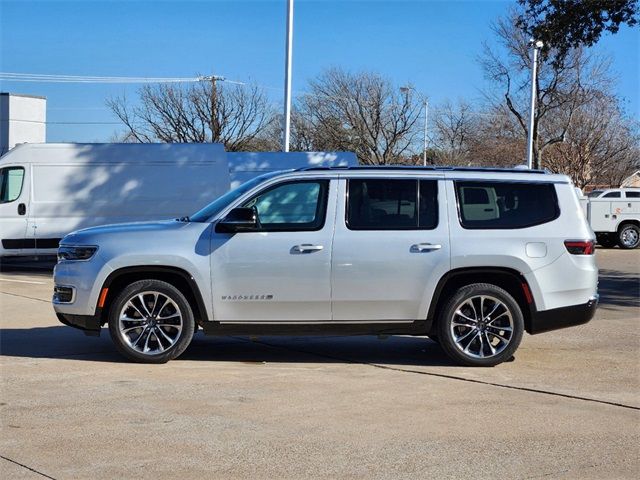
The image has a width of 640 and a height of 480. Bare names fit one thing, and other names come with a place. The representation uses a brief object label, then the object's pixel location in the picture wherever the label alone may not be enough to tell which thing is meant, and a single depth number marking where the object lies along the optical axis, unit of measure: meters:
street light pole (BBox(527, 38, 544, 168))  32.28
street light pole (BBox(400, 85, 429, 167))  44.72
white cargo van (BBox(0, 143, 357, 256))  20.09
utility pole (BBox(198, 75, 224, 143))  45.06
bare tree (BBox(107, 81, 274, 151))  45.34
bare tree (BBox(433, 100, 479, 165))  50.03
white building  35.88
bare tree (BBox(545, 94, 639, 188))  45.41
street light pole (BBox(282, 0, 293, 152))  23.03
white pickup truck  30.41
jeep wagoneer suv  8.67
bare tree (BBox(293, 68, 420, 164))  44.78
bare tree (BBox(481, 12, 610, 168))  39.69
